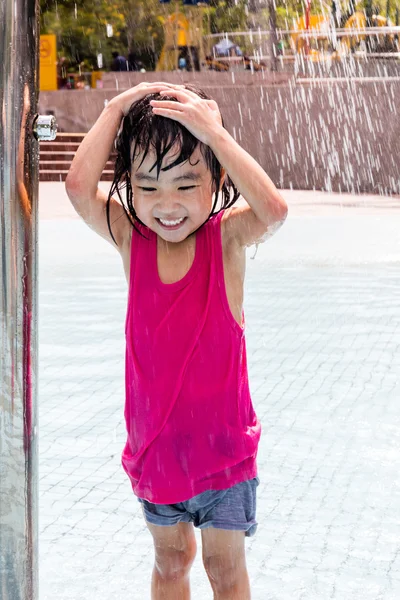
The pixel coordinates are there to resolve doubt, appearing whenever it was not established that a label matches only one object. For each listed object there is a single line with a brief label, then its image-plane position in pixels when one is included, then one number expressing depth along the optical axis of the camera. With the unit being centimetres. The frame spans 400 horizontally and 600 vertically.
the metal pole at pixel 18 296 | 157
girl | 208
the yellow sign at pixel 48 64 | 2642
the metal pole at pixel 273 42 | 2409
